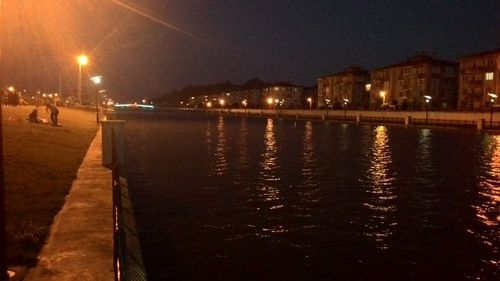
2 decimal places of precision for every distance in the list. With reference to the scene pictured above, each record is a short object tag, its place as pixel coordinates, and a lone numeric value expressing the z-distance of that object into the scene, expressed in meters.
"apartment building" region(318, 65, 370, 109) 130.38
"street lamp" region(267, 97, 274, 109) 179.02
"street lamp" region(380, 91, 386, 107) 112.13
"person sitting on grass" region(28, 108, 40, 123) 31.13
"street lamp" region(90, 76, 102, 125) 50.53
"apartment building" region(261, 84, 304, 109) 183.12
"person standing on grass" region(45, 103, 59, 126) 33.62
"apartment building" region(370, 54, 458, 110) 100.00
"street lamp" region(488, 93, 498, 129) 58.80
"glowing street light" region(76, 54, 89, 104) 48.59
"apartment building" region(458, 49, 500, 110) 81.31
